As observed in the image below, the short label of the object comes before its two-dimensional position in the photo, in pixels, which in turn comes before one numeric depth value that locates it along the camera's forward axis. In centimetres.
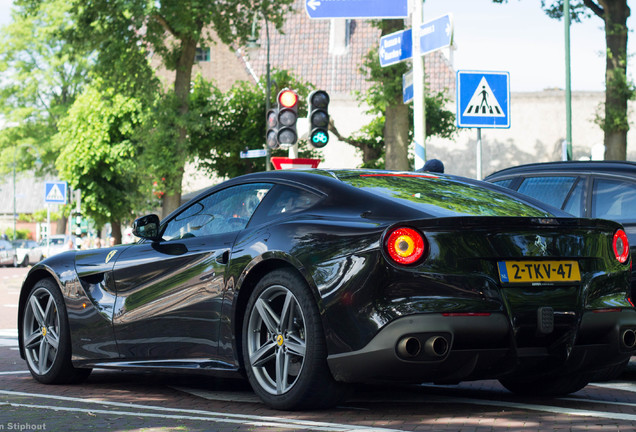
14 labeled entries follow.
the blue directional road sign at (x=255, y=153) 1819
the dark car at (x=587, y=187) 784
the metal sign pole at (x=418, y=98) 1268
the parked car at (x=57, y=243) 4745
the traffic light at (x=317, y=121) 1570
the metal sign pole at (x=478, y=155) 1112
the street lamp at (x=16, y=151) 5941
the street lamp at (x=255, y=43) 3291
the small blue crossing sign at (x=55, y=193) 3134
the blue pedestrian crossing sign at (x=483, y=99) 1199
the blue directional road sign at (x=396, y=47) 1274
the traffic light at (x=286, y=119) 1595
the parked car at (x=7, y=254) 5194
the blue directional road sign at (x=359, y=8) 1287
